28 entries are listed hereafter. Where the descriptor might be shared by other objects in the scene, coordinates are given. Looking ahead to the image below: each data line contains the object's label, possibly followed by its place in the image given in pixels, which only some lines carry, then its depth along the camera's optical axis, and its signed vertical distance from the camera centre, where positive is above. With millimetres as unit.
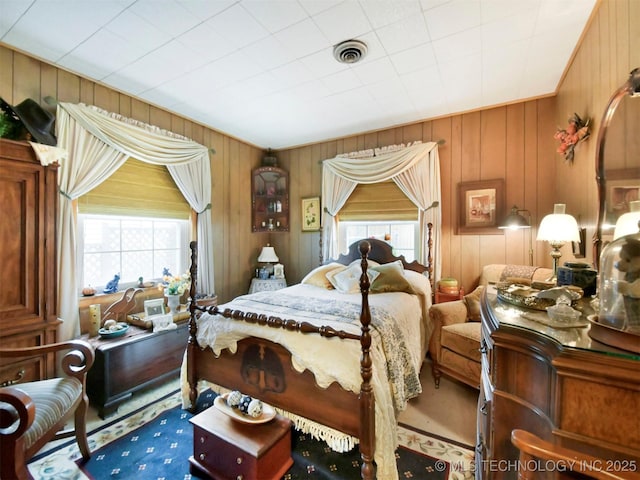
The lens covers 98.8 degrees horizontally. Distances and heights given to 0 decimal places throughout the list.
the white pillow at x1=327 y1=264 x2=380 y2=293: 2953 -439
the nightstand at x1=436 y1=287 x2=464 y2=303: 3170 -666
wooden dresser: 665 -426
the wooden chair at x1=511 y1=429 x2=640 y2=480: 643 -546
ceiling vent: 2105 +1496
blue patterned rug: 1614 -1382
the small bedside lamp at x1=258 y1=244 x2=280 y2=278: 4344 -284
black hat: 1964 +908
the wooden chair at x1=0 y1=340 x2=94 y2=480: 1229 -892
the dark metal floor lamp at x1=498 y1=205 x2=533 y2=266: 2701 +181
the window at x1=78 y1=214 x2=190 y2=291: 2701 -96
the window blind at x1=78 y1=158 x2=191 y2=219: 2707 +479
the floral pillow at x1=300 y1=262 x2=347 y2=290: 3224 -455
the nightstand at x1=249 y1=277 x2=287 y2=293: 4098 -687
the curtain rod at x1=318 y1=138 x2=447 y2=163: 3414 +1213
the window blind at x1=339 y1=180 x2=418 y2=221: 3701 +490
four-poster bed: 1482 -775
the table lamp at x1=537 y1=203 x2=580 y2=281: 1734 +61
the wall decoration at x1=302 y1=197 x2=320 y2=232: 4312 +399
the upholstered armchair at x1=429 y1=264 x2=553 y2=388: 2246 -813
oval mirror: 1262 +413
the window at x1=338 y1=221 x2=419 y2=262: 3754 +79
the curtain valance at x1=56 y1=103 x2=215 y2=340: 2371 +838
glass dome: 719 -128
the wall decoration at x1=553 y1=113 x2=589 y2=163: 1955 +796
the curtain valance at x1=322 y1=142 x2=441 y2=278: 3416 +822
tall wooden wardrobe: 1829 -128
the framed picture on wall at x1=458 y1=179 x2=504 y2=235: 3139 +384
